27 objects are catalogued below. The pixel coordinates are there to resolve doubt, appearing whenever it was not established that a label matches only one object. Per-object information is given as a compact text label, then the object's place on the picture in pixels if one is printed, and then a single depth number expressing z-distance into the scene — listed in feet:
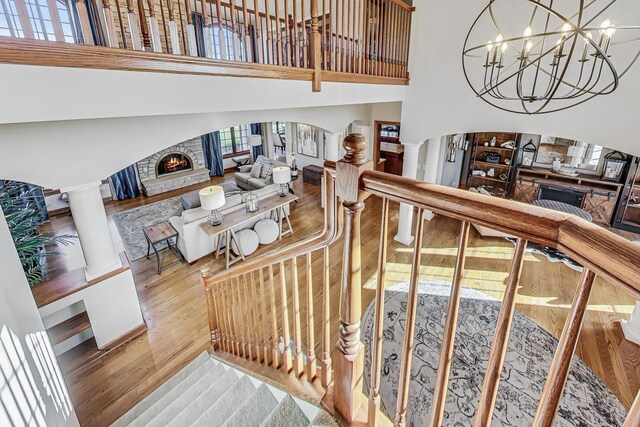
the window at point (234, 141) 33.60
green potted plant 8.93
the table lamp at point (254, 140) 32.30
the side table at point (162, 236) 15.84
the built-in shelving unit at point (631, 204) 19.21
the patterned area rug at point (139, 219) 18.17
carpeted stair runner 4.73
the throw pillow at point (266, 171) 26.63
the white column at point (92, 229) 9.04
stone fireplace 26.84
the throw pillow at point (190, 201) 21.22
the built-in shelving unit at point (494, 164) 24.77
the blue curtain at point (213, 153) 30.58
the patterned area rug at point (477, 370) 8.93
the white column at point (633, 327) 11.29
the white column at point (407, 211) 16.39
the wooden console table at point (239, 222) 16.34
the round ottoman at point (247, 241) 17.34
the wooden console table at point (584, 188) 20.59
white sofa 16.34
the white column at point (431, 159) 17.80
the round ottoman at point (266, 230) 18.45
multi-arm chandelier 9.27
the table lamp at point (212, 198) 14.76
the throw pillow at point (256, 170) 27.40
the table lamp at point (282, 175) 18.58
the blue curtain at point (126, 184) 25.14
